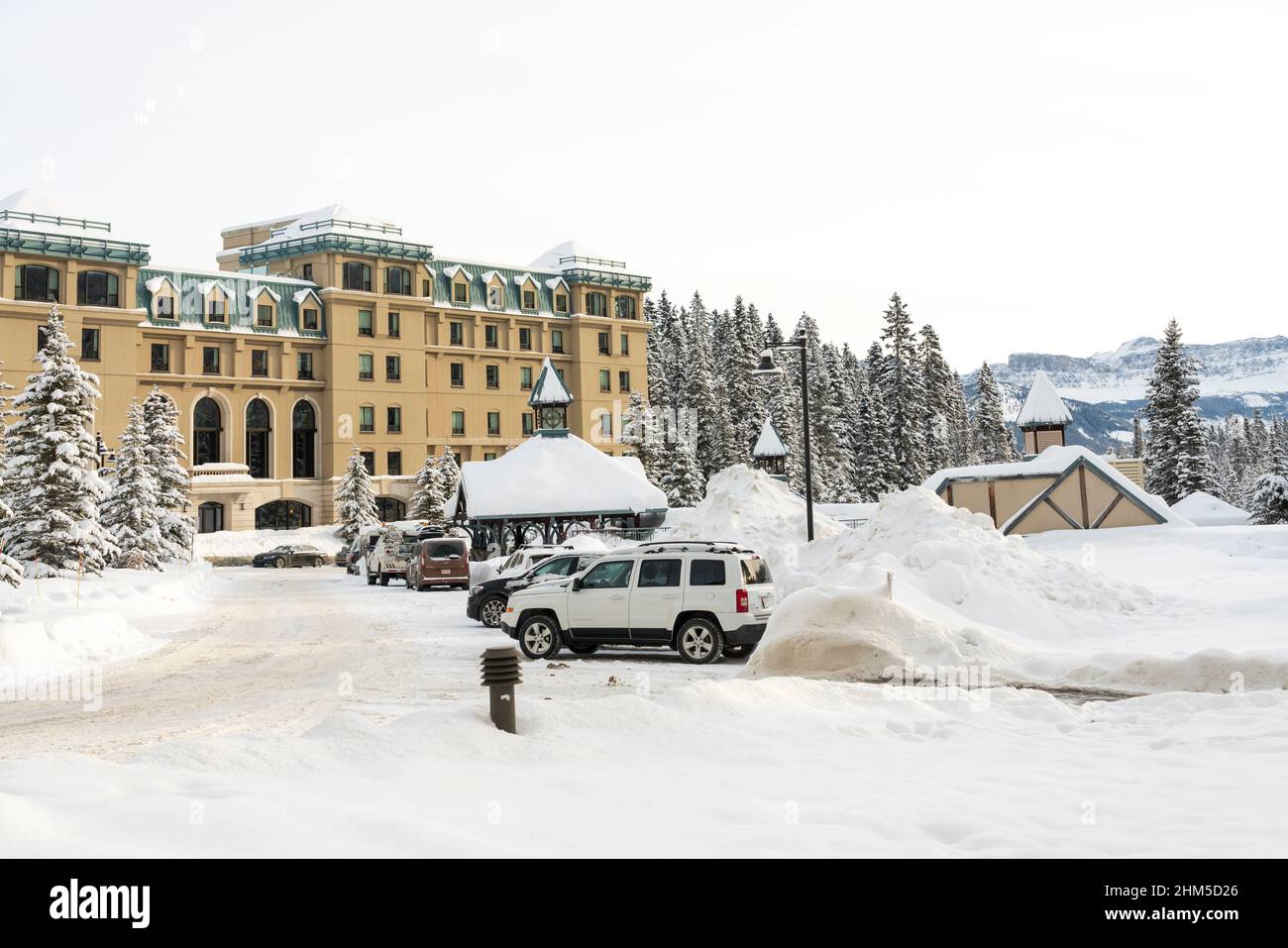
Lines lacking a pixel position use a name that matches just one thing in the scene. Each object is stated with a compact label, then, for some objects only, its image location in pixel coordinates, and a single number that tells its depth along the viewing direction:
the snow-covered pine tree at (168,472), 54.16
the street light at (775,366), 25.09
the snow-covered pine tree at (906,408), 75.50
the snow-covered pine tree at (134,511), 47.12
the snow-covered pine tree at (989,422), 97.50
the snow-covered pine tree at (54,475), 35.12
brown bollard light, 8.79
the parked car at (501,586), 21.92
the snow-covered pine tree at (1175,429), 62.81
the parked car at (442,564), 34.72
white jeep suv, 16.48
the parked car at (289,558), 63.69
